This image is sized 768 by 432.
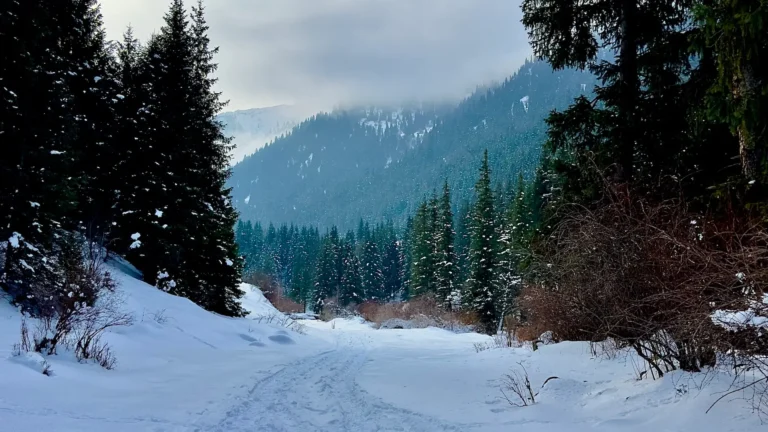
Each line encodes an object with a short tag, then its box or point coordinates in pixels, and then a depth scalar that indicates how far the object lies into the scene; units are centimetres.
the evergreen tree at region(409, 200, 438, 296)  4819
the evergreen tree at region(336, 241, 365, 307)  6606
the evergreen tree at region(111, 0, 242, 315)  1709
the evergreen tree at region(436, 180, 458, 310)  4328
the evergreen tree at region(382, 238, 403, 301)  8038
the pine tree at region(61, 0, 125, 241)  1614
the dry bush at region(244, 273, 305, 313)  5981
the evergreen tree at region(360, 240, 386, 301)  7300
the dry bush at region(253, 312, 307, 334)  2207
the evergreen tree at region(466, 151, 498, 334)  3597
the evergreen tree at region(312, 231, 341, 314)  6919
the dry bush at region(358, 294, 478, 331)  3515
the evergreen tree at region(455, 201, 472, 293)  6162
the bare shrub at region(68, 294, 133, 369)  772
